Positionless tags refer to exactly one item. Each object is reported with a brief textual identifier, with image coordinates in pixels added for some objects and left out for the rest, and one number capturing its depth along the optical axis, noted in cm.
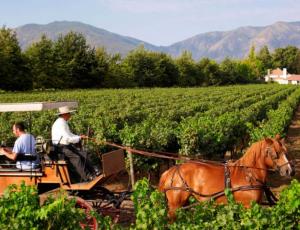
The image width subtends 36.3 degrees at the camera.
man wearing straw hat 867
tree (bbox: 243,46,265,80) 14062
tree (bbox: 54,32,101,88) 6719
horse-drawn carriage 849
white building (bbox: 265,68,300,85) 15518
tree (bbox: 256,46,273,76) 16350
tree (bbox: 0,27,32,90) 5781
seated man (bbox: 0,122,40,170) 863
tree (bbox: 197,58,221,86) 10431
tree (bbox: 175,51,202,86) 9538
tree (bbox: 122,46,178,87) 8292
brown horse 744
